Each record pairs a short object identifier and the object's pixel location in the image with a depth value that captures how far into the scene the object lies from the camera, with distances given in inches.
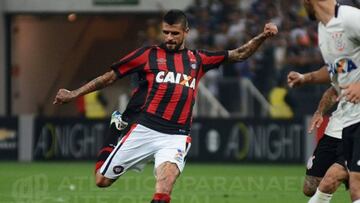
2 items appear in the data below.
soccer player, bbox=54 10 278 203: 868.6
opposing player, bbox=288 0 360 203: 739.4
